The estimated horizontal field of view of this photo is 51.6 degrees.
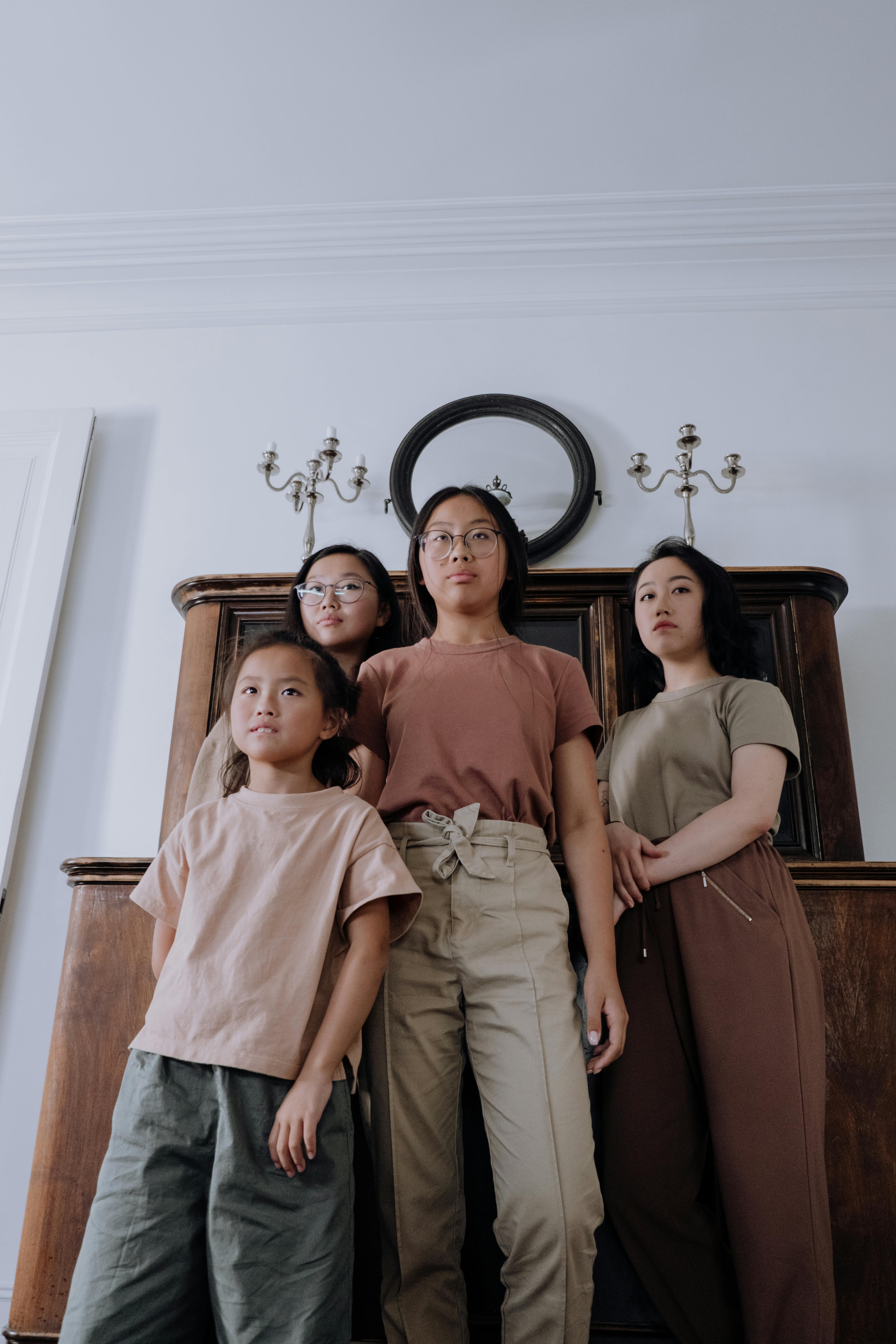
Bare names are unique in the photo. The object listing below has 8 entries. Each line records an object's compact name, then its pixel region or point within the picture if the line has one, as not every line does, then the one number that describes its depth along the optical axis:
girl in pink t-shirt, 1.00
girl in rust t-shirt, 1.11
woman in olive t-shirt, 1.23
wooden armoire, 1.33
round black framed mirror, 2.19
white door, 2.13
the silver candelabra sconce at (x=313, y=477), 2.17
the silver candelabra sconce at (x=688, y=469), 2.11
